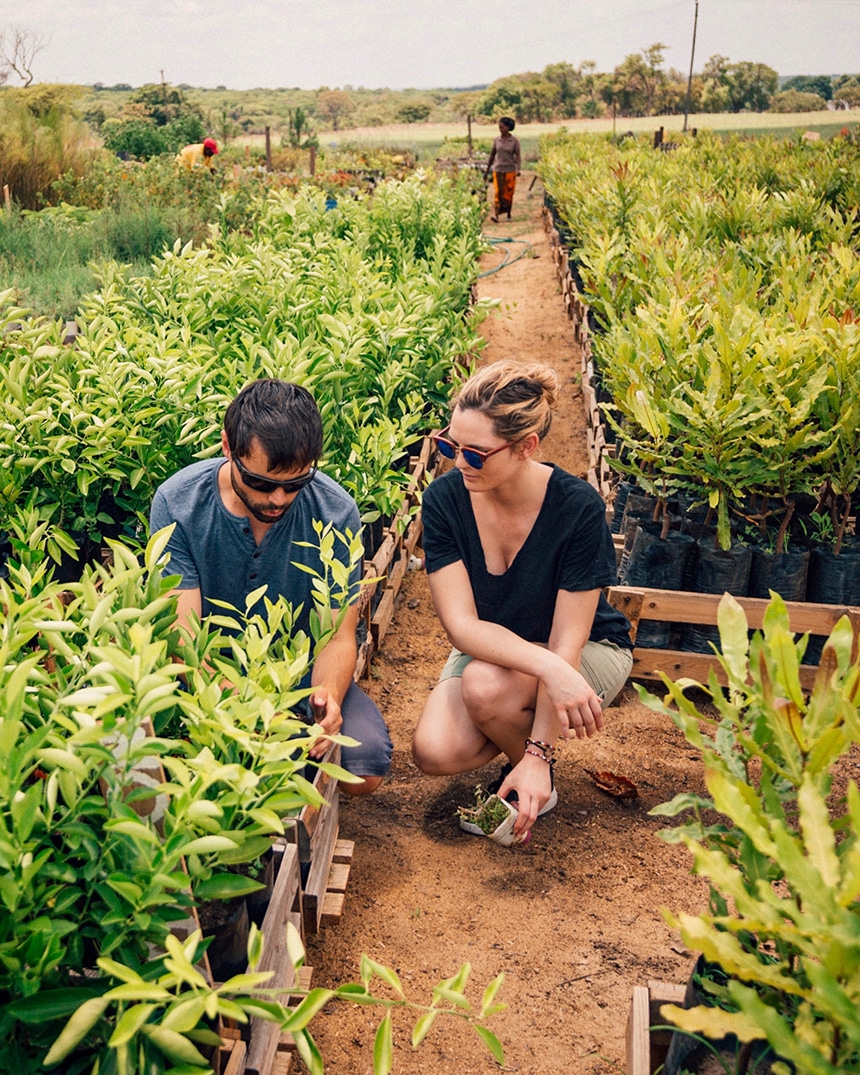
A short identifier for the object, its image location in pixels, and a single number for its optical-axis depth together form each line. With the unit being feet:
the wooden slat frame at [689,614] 11.43
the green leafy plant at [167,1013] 3.70
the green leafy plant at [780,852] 3.45
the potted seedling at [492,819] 9.16
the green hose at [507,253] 43.46
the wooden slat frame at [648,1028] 5.66
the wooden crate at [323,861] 7.72
